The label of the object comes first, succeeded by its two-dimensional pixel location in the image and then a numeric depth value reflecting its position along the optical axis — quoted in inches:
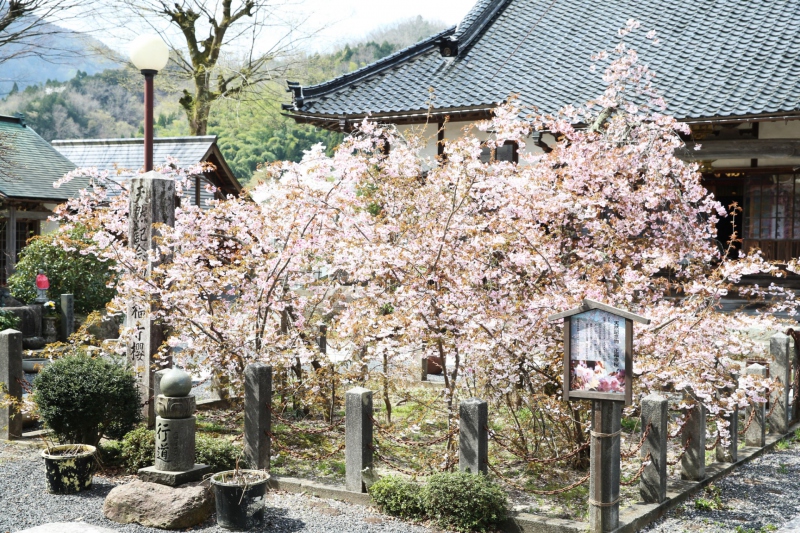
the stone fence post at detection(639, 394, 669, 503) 227.3
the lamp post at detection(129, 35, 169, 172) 307.3
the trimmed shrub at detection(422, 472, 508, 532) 207.5
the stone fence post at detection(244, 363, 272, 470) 250.1
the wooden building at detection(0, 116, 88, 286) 831.1
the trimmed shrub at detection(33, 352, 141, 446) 259.0
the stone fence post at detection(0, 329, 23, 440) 303.1
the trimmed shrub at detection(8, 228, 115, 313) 651.5
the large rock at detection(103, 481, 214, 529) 212.1
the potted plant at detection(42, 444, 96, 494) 236.8
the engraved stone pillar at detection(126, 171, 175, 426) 291.1
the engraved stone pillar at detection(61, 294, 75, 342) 616.1
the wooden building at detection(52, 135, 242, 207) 990.2
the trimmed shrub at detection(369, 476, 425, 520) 219.8
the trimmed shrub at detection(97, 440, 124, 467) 263.1
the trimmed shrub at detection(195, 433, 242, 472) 241.8
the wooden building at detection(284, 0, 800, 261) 533.3
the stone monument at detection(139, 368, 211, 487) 228.2
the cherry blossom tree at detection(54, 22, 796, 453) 254.4
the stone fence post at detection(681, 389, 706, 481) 251.9
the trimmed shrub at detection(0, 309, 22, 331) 542.6
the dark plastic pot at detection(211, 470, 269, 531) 208.8
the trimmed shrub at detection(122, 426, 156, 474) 253.6
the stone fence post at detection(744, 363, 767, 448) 303.0
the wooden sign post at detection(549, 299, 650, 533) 200.7
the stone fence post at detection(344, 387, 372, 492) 232.8
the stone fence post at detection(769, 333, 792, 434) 331.3
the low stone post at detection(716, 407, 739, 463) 280.8
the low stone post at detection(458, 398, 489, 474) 216.1
